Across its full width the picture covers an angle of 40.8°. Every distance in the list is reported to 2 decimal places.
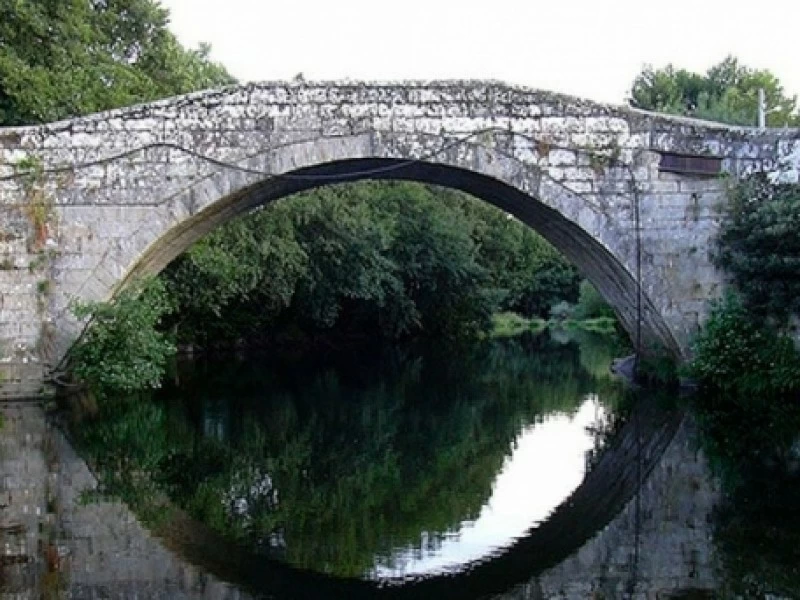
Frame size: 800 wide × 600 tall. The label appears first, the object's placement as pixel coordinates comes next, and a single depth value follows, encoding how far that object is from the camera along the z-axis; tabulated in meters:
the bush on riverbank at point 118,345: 12.98
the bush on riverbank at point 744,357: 12.95
